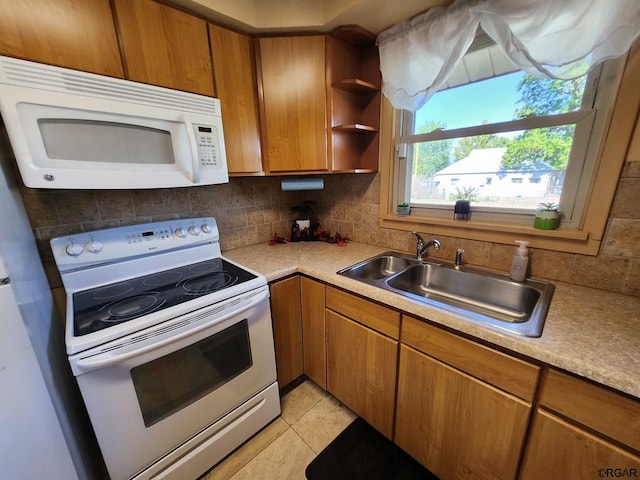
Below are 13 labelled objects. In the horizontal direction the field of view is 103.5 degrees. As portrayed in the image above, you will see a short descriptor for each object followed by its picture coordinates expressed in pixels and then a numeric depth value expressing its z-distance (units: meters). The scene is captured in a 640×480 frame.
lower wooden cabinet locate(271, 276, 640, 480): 0.68
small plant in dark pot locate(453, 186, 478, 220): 1.36
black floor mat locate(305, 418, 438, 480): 1.19
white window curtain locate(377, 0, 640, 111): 0.83
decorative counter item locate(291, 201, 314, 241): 1.92
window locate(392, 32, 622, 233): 1.04
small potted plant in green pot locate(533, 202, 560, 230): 1.12
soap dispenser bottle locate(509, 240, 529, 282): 1.14
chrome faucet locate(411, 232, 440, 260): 1.47
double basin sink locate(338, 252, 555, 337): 0.88
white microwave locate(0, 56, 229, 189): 0.82
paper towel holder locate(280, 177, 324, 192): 1.66
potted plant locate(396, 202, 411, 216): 1.58
